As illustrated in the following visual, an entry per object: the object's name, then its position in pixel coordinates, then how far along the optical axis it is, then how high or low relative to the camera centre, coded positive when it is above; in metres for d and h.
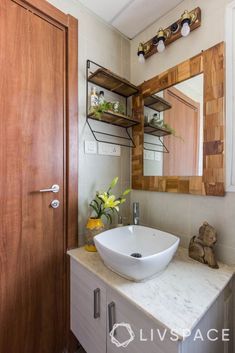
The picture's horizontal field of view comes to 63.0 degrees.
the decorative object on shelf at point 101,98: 1.34 +0.54
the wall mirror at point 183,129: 1.05 +0.30
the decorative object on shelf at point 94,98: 1.31 +0.52
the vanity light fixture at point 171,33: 1.14 +0.91
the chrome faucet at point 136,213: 1.35 -0.28
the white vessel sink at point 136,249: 0.80 -0.39
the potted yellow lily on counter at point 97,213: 1.19 -0.27
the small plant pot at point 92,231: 1.19 -0.36
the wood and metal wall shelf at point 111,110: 1.27 +0.43
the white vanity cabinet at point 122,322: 0.67 -0.62
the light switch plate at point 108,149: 1.39 +0.18
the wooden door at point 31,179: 1.00 -0.03
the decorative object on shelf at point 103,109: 1.24 +0.43
